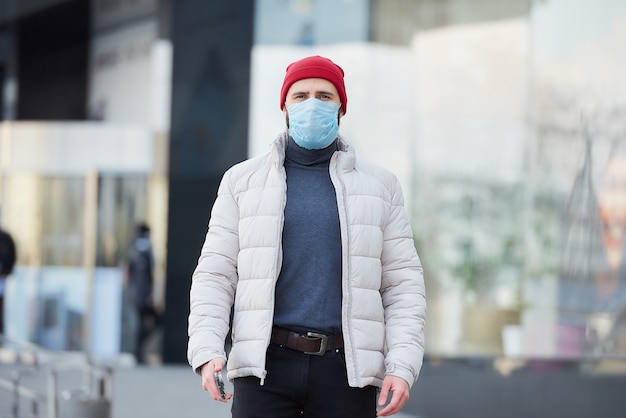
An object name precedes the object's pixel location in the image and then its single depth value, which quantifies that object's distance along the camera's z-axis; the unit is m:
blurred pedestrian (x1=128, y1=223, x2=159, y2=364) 18.78
